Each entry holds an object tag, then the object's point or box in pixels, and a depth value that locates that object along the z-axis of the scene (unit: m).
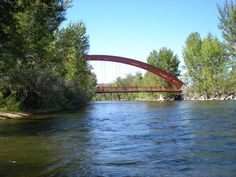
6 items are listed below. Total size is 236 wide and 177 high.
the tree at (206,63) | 51.63
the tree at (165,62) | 68.13
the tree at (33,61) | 12.19
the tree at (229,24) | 42.21
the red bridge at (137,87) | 51.54
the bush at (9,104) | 16.71
